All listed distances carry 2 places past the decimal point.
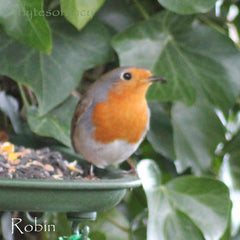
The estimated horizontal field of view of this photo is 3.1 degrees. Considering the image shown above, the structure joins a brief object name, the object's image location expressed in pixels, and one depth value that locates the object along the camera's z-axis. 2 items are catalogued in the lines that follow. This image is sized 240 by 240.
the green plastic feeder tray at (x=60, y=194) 3.96
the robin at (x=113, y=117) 4.13
